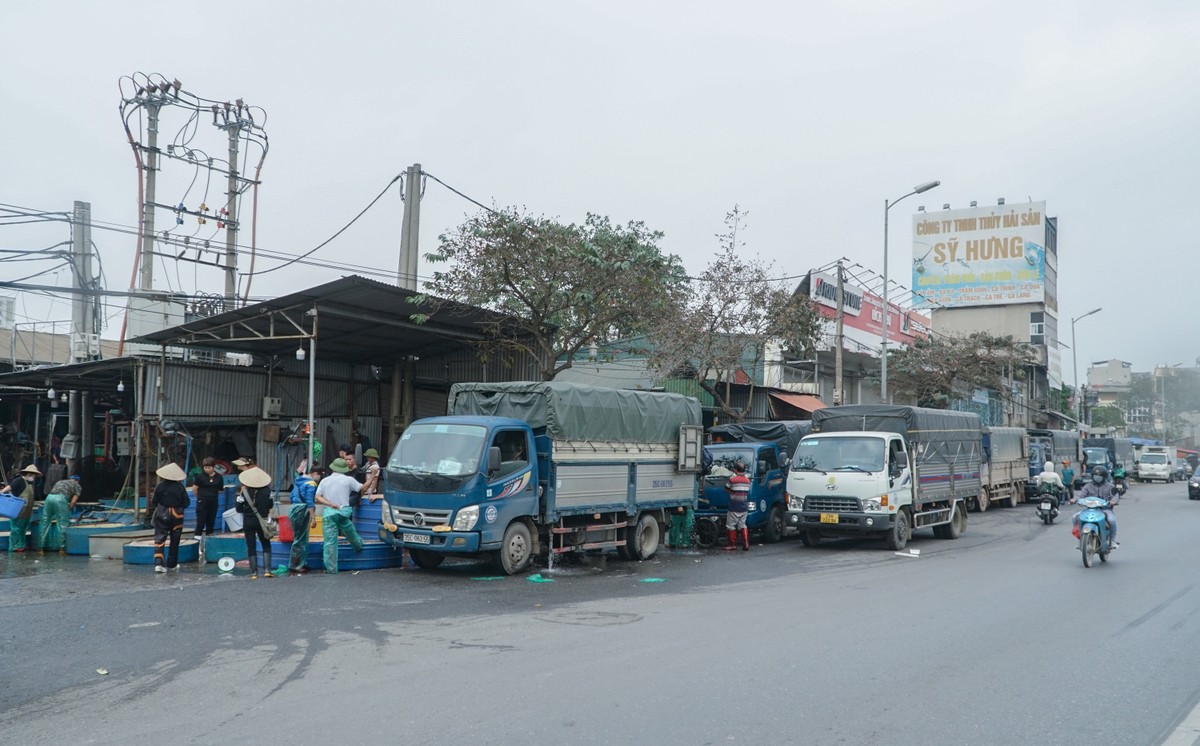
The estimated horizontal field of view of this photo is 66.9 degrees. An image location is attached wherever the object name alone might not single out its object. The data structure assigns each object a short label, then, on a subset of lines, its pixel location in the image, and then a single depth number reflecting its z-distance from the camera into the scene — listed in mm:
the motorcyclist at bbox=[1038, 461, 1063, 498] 24016
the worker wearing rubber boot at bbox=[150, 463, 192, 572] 12906
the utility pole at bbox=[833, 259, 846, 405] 27250
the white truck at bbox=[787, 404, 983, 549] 16766
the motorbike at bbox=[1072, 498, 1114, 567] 13961
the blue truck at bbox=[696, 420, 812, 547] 18188
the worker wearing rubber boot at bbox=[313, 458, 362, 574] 12875
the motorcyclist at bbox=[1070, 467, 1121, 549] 14406
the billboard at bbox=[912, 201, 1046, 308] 58562
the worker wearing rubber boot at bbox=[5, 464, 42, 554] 15875
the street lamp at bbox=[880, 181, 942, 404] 25547
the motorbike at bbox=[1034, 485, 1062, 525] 23156
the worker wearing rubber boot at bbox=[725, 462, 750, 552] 17406
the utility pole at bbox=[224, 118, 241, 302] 26984
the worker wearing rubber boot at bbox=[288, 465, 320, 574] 12906
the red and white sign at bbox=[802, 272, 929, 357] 36656
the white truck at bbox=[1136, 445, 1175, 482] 51938
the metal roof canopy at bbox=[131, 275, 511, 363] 17750
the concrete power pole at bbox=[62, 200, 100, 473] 26203
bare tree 23875
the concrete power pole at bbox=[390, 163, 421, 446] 19781
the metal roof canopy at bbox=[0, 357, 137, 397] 20328
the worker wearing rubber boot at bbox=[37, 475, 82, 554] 15867
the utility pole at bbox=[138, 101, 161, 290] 25438
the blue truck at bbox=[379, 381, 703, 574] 12562
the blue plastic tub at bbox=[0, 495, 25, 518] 14962
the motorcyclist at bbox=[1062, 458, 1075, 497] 31531
